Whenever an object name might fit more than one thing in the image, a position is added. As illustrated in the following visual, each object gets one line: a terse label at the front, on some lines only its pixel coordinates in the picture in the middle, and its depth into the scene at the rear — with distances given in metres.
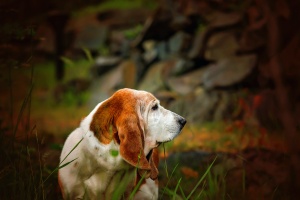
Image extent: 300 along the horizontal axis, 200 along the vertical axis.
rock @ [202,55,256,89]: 8.40
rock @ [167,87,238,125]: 8.23
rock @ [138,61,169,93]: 10.11
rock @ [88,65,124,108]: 10.98
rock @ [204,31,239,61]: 9.33
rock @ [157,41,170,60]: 10.95
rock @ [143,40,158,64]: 11.13
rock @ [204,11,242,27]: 9.59
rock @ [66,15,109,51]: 14.60
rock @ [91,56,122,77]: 12.55
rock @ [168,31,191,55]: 10.50
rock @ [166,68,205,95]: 9.32
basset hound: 2.60
